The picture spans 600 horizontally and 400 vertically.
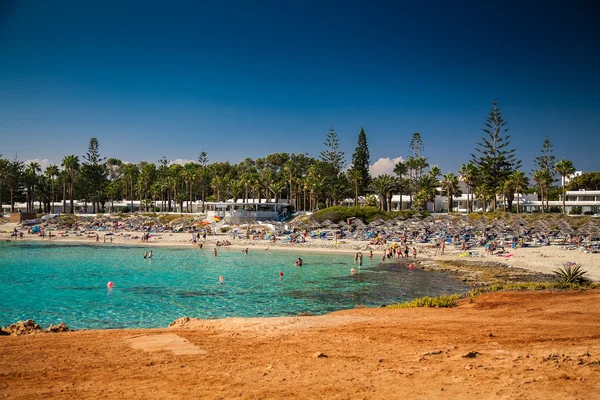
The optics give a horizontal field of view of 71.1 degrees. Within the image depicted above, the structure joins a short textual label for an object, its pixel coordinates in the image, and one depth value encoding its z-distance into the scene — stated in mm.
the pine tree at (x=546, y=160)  87188
